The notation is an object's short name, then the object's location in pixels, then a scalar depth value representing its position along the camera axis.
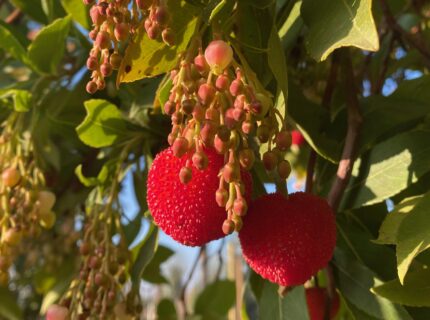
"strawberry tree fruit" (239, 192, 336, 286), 0.09
